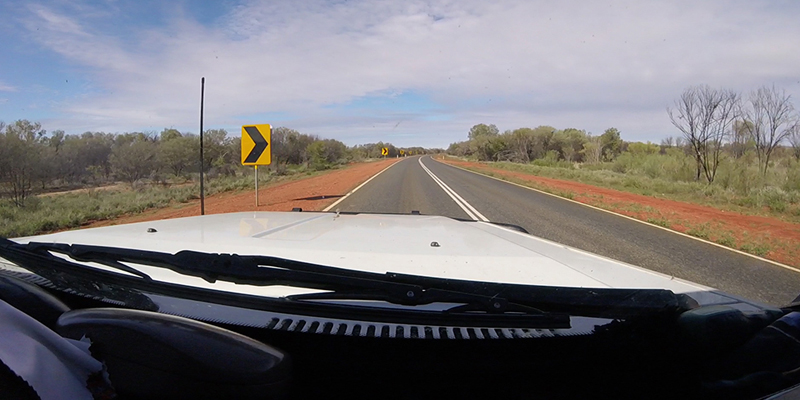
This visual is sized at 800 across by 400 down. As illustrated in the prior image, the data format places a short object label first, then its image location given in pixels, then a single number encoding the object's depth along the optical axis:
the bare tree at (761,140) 22.92
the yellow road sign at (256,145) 13.26
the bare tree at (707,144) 24.36
